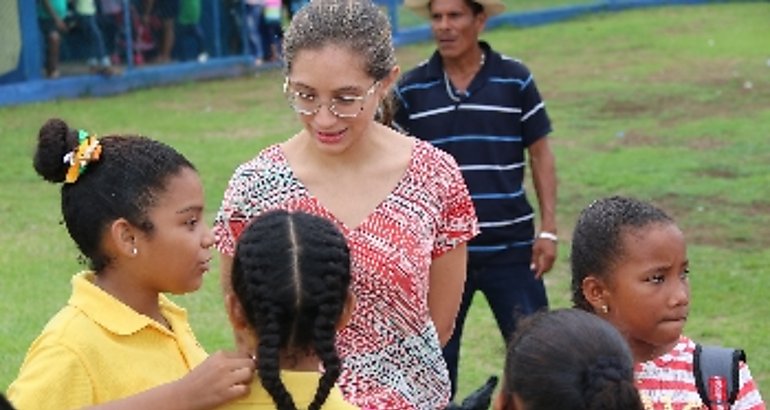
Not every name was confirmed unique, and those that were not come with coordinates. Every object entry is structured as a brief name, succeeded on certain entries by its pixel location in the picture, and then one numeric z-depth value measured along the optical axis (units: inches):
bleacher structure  610.5
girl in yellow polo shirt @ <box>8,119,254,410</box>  128.0
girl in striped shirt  140.8
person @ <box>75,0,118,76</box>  629.0
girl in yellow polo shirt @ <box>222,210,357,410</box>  112.5
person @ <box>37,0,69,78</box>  618.8
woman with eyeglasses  143.2
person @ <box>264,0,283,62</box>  714.8
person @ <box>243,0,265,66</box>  713.0
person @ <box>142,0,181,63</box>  667.4
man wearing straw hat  224.2
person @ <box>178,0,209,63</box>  685.9
